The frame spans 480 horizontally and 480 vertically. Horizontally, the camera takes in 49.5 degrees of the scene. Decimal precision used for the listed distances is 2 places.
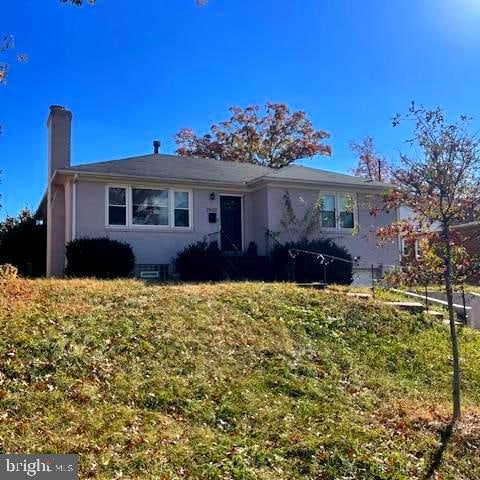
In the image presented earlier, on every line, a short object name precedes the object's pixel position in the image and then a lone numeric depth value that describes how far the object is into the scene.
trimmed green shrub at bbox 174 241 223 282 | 15.34
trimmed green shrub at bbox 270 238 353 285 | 15.85
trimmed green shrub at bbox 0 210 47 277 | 20.12
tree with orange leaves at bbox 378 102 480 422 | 6.82
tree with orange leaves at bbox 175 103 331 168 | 35.12
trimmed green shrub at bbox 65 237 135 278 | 14.20
